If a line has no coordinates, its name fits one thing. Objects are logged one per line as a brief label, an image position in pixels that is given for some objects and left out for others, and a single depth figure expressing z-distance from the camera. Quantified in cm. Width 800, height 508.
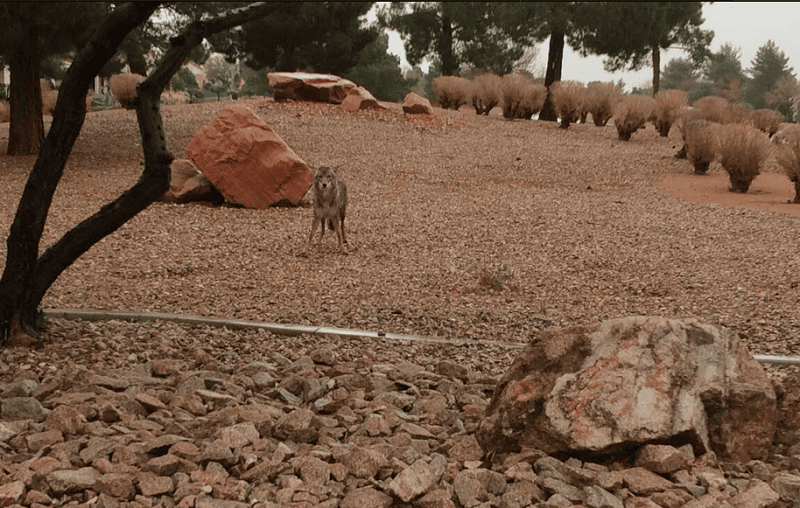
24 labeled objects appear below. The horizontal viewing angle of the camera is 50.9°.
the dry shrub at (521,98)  2247
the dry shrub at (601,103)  2198
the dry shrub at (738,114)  2086
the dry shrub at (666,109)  2052
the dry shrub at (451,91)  2469
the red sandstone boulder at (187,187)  1190
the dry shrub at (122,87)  2335
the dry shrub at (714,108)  2114
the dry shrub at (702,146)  1509
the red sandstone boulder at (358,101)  1992
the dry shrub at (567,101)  2119
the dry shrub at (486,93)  2342
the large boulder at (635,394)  317
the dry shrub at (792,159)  1276
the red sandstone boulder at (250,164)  1159
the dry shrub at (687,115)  1913
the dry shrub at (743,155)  1362
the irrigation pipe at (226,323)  563
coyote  868
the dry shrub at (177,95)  4369
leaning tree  467
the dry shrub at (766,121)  2175
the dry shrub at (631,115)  1927
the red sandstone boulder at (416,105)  2042
